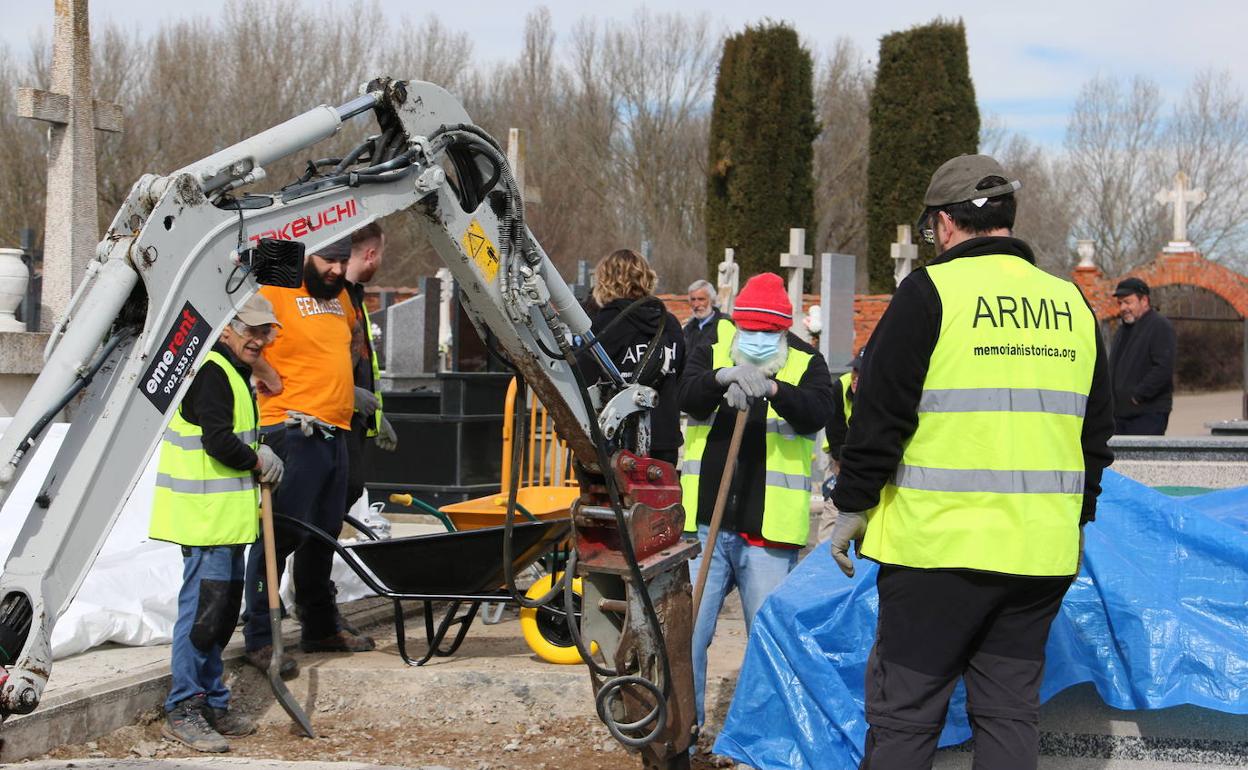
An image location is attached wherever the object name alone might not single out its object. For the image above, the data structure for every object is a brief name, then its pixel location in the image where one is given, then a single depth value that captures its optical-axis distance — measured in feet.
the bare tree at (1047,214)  137.28
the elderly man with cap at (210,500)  16.66
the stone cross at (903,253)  78.84
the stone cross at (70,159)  26.58
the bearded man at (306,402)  18.86
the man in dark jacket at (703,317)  17.25
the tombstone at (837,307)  54.13
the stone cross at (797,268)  64.69
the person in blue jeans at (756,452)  15.87
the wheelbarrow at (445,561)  18.02
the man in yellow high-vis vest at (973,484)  10.89
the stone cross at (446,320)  59.78
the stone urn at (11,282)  26.81
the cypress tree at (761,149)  107.45
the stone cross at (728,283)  65.31
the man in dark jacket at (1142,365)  30.81
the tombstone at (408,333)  50.24
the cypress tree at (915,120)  107.04
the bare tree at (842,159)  134.00
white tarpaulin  18.72
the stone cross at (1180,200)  77.92
